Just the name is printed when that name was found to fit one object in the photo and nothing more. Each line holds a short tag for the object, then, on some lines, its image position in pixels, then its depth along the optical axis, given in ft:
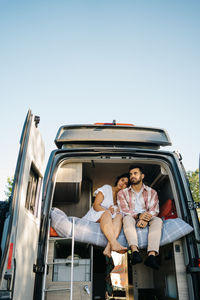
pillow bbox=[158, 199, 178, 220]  10.49
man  8.85
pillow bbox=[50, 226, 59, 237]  9.34
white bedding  9.03
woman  9.27
